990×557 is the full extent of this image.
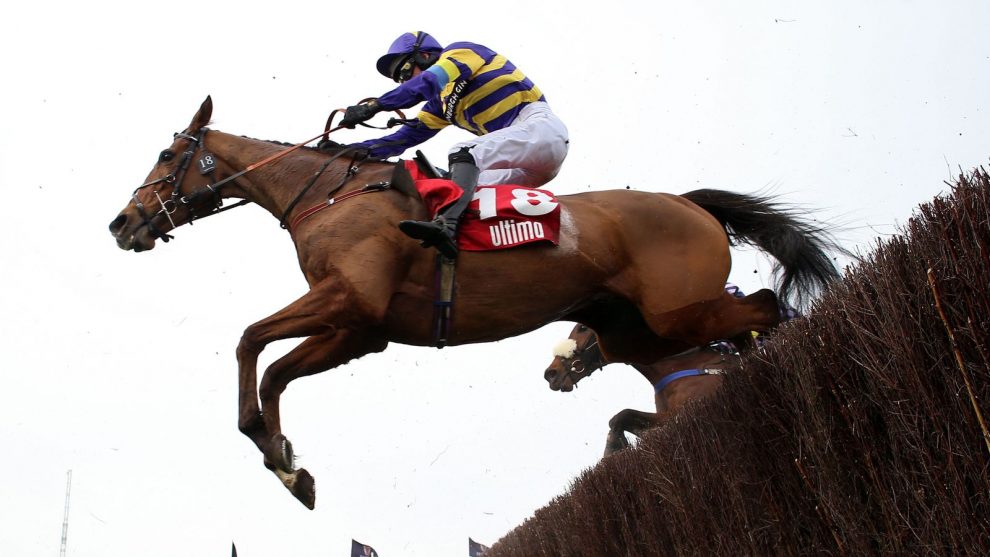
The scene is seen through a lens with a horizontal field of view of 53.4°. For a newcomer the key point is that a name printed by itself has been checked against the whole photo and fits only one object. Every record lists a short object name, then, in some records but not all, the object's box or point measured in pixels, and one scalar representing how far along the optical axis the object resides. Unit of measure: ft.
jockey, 18.24
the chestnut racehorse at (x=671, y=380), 25.30
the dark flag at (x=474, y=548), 58.95
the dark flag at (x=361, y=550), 53.42
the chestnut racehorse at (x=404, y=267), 16.92
